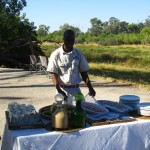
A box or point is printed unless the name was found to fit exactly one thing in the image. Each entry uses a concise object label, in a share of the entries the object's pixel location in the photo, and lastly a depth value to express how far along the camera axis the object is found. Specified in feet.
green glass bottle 6.79
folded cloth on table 7.34
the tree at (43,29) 229.62
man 8.89
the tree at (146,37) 132.95
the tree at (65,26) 204.36
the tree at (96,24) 272.44
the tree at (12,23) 41.50
